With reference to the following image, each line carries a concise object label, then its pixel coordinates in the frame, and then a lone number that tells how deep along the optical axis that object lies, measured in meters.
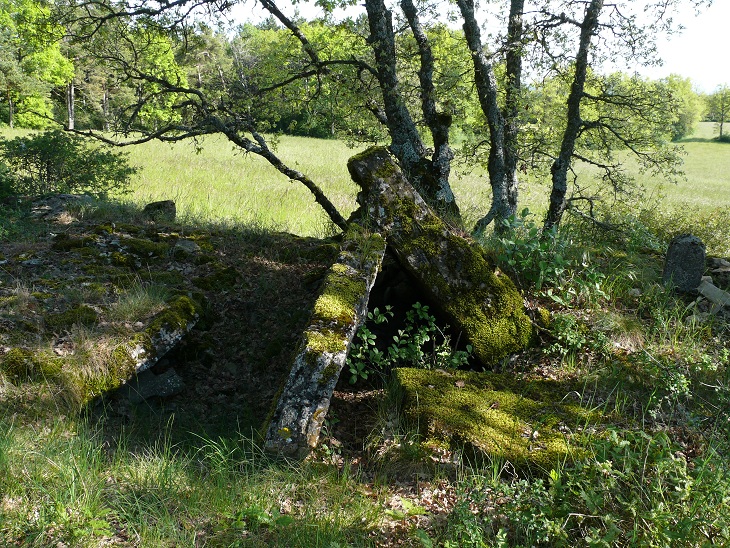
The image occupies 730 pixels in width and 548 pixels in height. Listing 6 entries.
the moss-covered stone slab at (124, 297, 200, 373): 5.00
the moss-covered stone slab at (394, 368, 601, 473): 3.79
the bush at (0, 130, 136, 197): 10.05
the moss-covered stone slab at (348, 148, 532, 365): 5.34
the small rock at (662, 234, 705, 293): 5.77
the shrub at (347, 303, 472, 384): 5.00
